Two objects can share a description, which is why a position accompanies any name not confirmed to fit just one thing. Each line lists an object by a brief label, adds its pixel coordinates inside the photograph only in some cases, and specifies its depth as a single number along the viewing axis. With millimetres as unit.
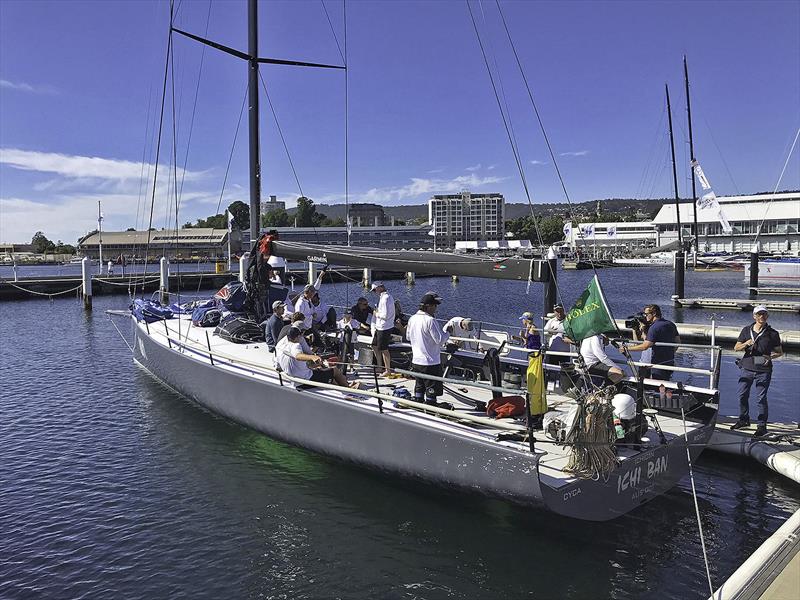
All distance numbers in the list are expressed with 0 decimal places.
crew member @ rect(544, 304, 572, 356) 10203
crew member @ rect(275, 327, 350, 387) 8898
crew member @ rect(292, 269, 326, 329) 10867
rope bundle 6191
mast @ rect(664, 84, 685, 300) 33562
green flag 7121
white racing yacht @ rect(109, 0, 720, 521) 6258
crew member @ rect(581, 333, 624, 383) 7516
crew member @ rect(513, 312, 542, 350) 10680
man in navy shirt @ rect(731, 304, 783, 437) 8648
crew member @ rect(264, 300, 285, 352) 10537
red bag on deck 7664
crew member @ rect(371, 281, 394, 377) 9742
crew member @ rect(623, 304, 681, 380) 9055
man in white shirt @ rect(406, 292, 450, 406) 7949
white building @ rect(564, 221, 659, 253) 122931
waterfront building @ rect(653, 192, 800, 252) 87938
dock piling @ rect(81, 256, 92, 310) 33747
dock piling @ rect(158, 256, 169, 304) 37244
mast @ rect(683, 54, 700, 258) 55688
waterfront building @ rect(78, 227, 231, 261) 130500
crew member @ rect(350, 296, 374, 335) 11656
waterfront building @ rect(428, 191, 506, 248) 190750
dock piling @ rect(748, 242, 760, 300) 39312
